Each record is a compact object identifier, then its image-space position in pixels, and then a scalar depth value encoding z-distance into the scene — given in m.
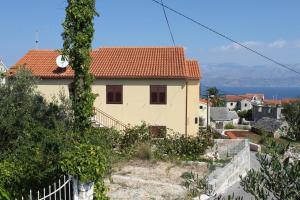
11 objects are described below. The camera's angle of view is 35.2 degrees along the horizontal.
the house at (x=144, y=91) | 31.73
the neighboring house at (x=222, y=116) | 109.50
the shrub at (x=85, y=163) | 9.66
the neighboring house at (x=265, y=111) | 121.38
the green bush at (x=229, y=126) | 105.26
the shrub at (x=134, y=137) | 23.84
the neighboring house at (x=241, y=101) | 167.50
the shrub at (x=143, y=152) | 20.67
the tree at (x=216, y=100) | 117.44
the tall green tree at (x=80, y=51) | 18.34
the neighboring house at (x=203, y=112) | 64.81
